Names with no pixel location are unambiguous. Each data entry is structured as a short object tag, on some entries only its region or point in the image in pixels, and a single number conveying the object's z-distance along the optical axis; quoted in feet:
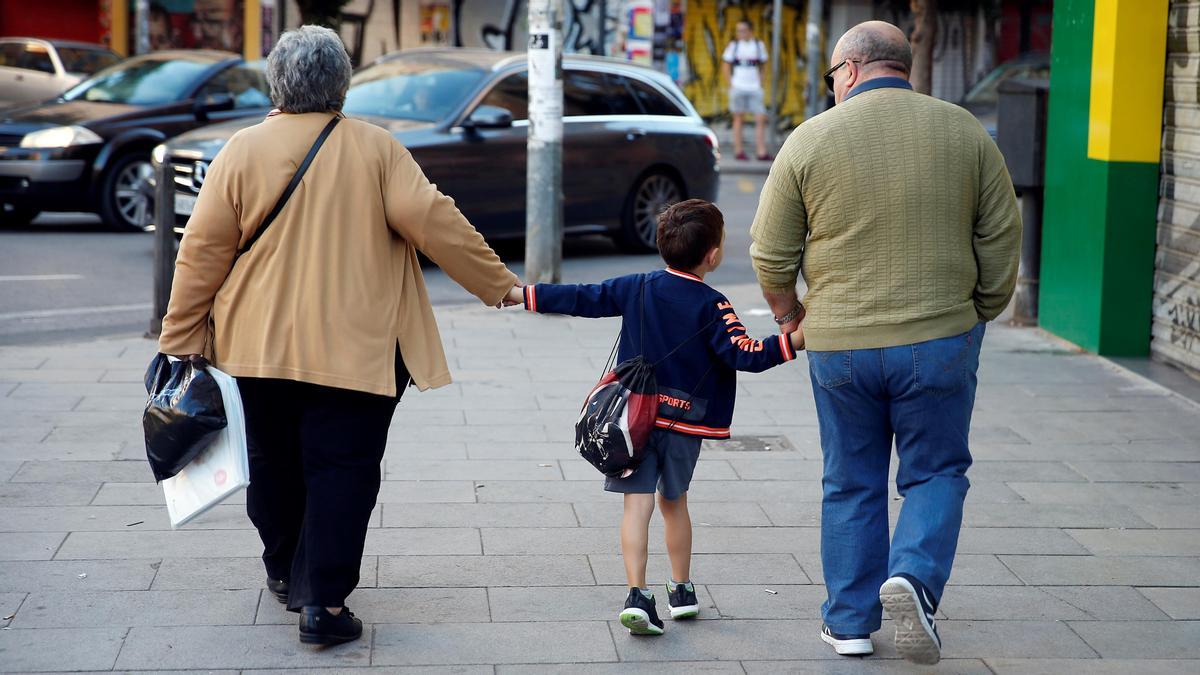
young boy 13.79
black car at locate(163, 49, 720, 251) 38.99
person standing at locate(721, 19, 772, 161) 74.90
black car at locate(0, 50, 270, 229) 43.31
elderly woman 13.17
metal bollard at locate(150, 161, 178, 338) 28.58
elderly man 12.86
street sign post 32.60
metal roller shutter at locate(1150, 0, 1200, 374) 26.43
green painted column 27.32
